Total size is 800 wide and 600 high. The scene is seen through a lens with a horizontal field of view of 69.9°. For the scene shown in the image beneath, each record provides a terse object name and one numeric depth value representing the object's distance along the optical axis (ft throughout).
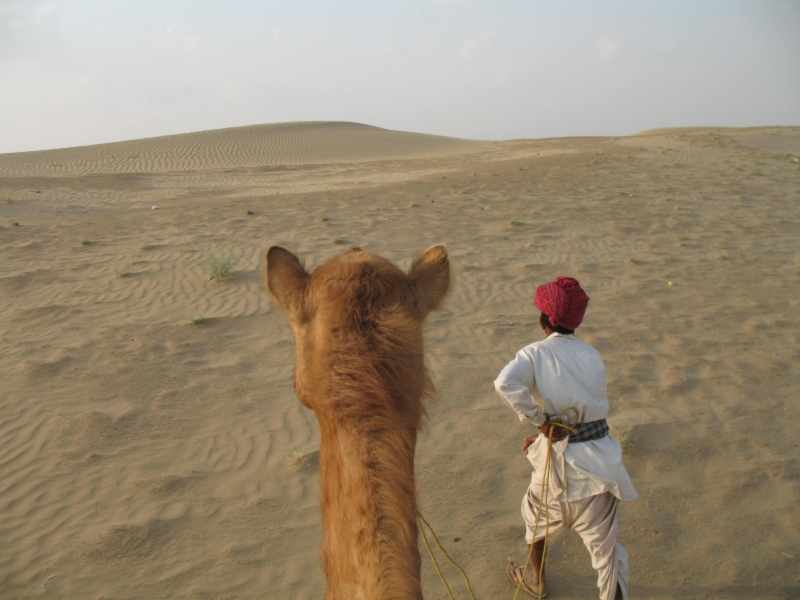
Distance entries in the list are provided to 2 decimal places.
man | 9.04
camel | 4.81
